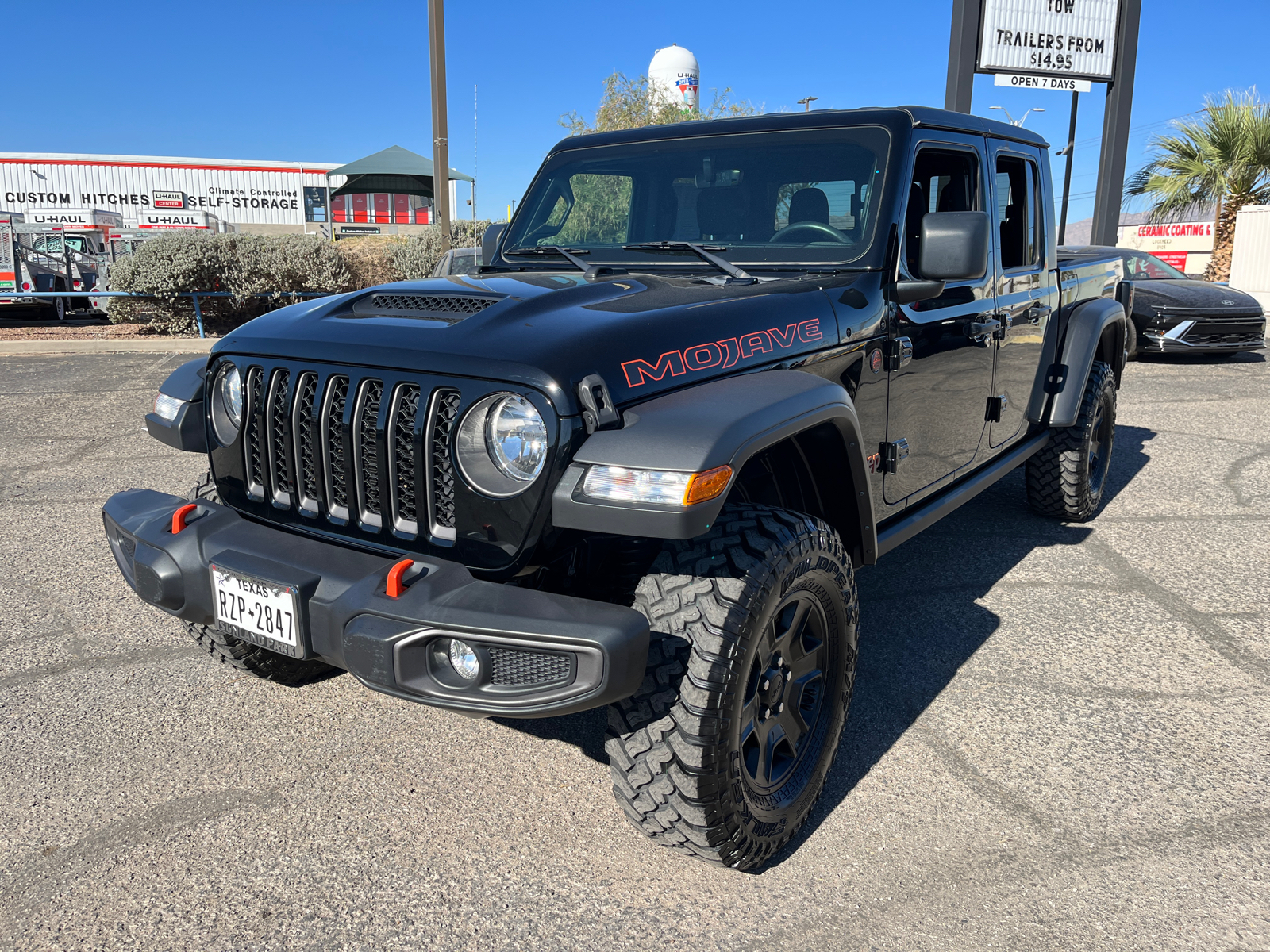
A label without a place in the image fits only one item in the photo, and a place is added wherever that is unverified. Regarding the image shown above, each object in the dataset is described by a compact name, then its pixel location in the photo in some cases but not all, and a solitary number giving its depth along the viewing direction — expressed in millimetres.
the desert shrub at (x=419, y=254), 16547
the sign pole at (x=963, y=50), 12977
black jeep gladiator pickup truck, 2066
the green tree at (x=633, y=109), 21172
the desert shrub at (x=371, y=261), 16031
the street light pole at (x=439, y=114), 13750
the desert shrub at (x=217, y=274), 13758
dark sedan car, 11328
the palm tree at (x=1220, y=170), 18609
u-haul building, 43312
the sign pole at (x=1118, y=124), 13875
